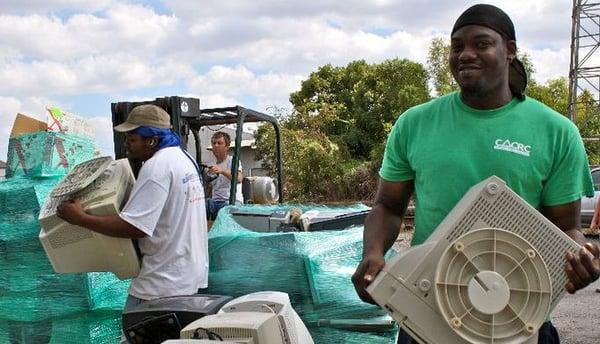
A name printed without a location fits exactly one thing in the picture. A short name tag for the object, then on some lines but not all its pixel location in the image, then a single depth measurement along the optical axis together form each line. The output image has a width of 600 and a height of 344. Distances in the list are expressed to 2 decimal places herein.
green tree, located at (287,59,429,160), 23.66
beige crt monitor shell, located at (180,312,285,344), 2.33
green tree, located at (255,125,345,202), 19.44
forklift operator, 6.61
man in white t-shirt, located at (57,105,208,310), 3.46
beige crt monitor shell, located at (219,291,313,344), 2.59
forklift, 5.72
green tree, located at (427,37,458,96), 27.78
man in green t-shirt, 2.20
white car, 13.77
